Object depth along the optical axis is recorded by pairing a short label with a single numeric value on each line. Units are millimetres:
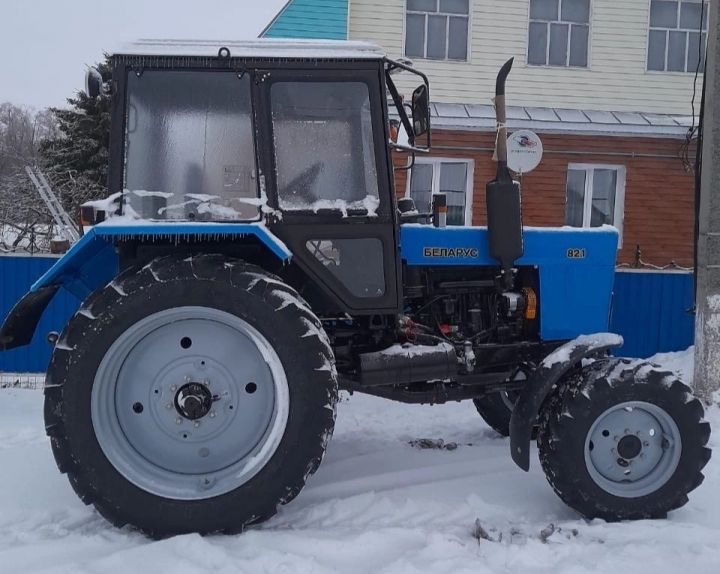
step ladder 3527
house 10578
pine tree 17359
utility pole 5656
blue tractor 2840
